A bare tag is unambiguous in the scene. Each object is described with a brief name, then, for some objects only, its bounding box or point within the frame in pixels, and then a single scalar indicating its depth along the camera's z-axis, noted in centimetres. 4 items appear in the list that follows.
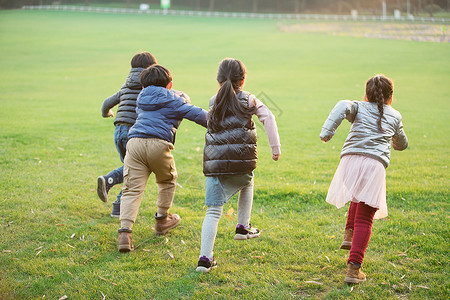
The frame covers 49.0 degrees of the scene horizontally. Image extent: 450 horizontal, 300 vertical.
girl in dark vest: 432
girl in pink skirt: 406
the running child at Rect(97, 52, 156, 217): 531
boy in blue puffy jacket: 472
